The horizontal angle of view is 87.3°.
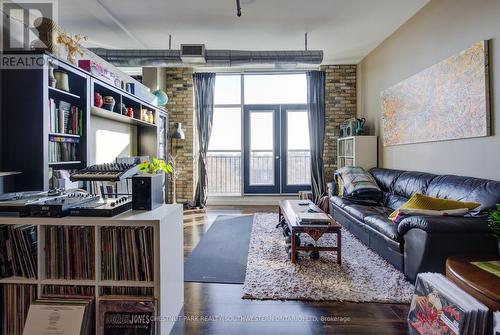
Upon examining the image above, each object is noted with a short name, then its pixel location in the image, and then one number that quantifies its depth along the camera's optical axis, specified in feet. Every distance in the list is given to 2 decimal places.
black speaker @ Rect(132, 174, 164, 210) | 5.25
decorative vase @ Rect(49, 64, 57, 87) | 7.38
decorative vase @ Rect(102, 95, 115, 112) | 10.15
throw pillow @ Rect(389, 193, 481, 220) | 7.35
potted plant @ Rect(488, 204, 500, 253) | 5.63
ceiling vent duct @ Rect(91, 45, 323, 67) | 13.42
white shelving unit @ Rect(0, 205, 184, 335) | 4.56
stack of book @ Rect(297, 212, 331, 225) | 8.38
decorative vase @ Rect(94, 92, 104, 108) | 9.50
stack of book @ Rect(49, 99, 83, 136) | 7.62
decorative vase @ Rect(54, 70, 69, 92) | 7.82
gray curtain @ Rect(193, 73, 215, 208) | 18.06
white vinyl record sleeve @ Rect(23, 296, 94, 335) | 4.53
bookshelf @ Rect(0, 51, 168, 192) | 6.99
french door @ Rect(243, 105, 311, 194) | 18.79
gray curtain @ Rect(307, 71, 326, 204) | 18.01
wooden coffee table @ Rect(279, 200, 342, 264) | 8.33
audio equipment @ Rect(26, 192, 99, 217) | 4.62
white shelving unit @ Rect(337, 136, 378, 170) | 15.40
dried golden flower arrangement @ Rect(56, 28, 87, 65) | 7.59
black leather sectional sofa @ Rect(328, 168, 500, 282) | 6.33
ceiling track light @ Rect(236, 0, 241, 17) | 10.46
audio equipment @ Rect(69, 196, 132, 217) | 4.68
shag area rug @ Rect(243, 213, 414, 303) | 6.72
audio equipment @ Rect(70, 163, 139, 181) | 5.25
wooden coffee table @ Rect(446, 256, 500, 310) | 4.33
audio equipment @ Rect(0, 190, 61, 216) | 4.81
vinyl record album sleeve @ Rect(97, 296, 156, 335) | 4.56
